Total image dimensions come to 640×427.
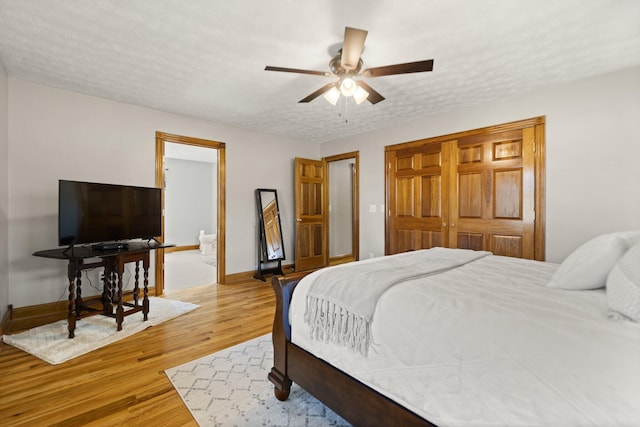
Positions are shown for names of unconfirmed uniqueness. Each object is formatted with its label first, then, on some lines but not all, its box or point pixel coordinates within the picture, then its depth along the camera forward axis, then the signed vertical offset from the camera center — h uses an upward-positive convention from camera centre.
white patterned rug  1.62 -1.16
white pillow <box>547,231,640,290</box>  1.33 -0.23
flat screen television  2.66 -0.01
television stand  2.58 -0.58
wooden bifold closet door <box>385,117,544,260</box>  3.32 +0.30
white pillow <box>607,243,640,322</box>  0.98 -0.26
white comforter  0.81 -0.47
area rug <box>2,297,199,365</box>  2.35 -1.13
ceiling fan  1.94 +1.10
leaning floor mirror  4.85 -0.36
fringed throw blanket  1.35 -0.41
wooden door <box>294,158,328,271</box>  5.21 -0.02
